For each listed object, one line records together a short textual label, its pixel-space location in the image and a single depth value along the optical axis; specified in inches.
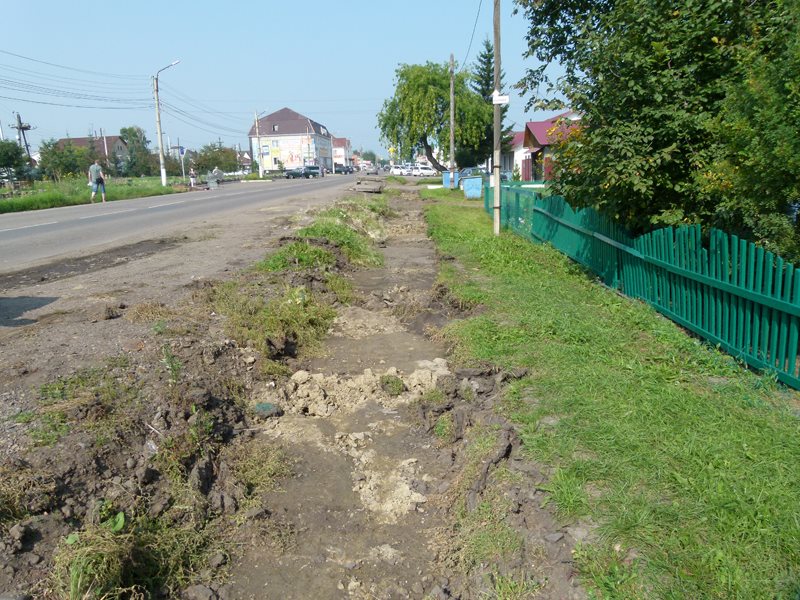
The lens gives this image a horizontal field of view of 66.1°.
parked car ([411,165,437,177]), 2918.3
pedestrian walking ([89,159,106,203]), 983.6
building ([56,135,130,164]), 3436.5
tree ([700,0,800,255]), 193.5
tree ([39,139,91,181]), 2134.6
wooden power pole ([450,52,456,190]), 1336.1
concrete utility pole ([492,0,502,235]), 565.6
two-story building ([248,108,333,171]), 4451.3
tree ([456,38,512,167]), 2133.4
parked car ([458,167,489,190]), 1517.0
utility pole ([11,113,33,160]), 1802.4
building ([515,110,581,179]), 1507.1
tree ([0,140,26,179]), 1737.3
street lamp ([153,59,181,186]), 1529.3
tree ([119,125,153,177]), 2910.9
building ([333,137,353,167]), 6269.7
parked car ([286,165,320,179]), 2620.6
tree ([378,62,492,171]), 1658.5
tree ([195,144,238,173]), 2449.6
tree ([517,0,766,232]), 270.4
